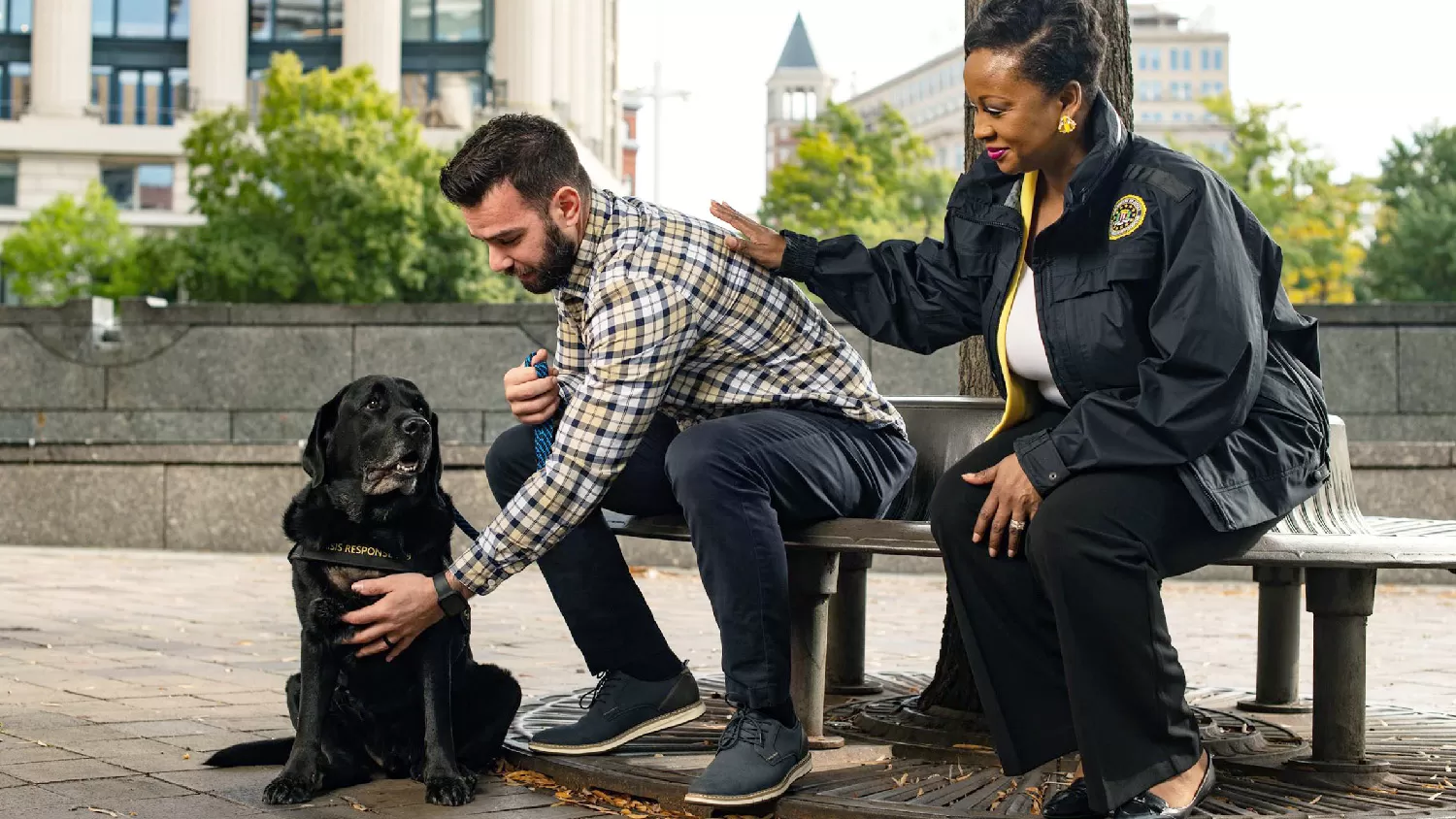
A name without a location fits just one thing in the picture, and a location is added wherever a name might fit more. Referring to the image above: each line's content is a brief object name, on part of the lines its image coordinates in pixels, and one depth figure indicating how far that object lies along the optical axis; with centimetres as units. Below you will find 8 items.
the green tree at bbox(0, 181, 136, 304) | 5956
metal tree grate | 370
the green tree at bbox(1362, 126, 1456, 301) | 4134
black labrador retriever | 391
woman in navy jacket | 329
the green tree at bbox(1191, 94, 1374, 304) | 5047
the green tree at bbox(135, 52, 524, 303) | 4447
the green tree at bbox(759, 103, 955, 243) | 5656
